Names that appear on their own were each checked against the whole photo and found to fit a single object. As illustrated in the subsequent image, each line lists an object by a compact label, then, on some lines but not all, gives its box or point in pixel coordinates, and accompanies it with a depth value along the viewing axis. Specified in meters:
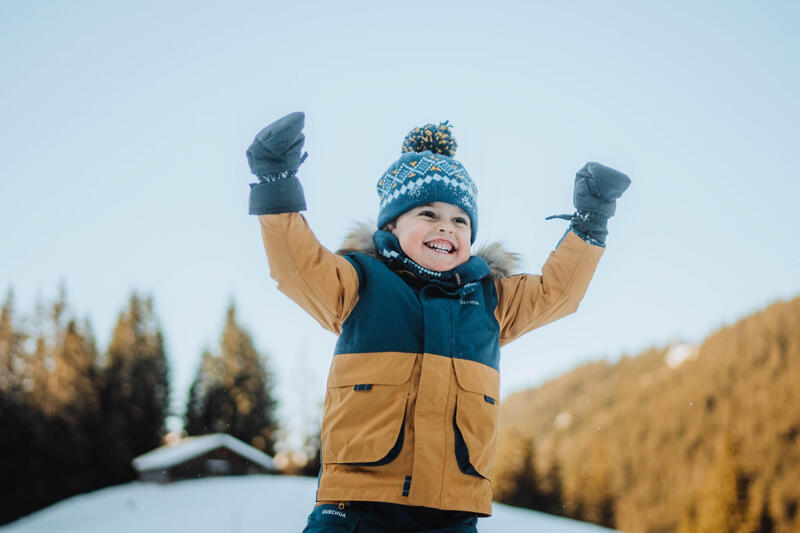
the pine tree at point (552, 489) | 29.01
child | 1.81
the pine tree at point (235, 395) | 26.41
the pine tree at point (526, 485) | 28.58
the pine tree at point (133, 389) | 26.31
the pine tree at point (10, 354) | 24.67
